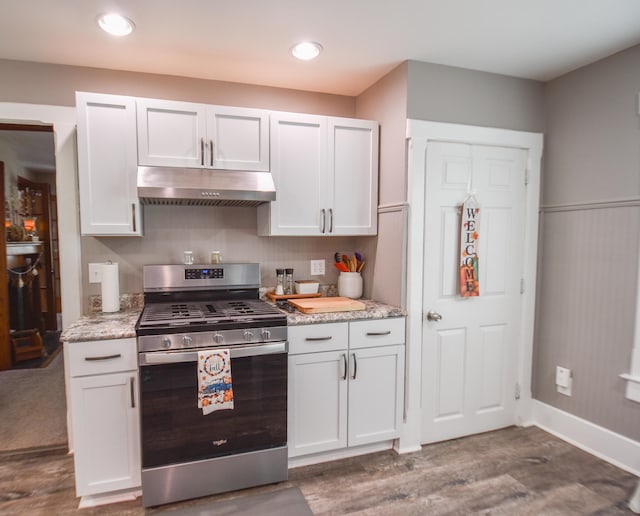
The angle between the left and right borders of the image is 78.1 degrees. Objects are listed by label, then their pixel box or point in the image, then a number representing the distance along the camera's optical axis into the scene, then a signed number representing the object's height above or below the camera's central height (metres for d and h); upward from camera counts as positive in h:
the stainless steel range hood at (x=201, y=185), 2.20 +0.29
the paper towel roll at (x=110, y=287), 2.37 -0.31
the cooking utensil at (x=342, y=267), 2.90 -0.22
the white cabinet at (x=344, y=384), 2.29 -0.89
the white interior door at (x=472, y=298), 2.55 -0.40
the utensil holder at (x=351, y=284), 2.86 -0.34
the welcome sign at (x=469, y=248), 2.57 -0.07
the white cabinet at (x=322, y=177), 2.55 +0.40
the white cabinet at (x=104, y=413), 1.94 -0.89
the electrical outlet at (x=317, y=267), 3.00 -0.23
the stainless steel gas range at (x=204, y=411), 1.96 -0.88
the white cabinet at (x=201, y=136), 2.29 +0.60
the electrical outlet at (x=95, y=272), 2.52 -0.24
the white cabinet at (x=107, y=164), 2.21 +0.40
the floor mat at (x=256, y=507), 1.97 -1.38
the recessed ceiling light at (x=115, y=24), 1.92 +1.05
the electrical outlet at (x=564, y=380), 2.68 -0.97
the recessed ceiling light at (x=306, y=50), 2.20 +1.07
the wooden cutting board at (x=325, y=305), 2.39 -0.43
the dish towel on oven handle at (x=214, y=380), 2.01 -0.74
